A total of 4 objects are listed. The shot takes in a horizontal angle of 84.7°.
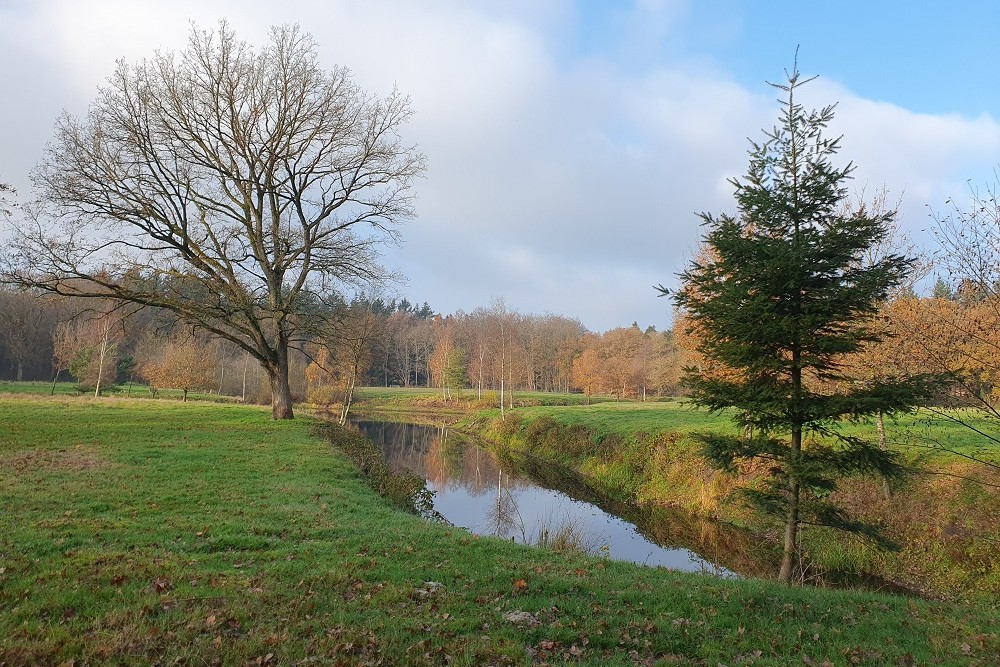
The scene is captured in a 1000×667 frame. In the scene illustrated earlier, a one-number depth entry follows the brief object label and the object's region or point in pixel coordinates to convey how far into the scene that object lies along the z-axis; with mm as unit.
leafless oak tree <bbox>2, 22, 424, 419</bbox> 20141
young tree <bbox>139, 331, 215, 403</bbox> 37188
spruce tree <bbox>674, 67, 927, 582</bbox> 8352
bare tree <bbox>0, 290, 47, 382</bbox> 55500
